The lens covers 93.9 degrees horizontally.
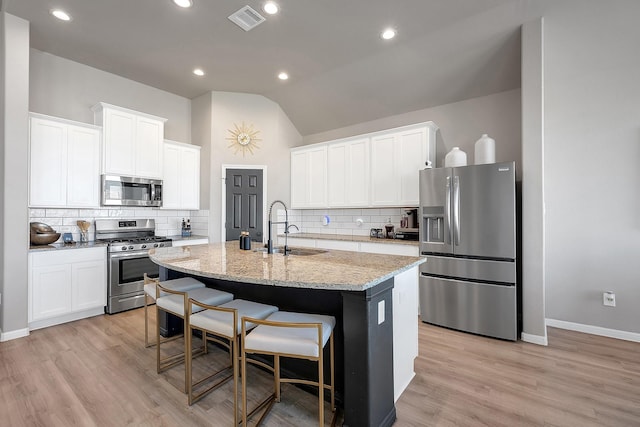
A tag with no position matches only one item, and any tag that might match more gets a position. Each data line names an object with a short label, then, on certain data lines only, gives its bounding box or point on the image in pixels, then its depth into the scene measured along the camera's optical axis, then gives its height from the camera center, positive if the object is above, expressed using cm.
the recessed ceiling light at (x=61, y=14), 306 +209
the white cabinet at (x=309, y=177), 508 +67
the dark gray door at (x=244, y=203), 507 +21
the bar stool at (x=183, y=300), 206 -62
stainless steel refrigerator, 303 -36
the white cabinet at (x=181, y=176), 476 +65
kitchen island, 162 -55
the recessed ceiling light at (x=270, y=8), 292 +207
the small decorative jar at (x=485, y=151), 329 +71
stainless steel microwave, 399 +34
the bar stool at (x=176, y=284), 246 -58
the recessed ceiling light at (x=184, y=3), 288 +207
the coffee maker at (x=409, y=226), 413 -16
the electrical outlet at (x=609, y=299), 309 -87
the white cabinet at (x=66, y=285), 325 -81
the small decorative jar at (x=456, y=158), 350 +67
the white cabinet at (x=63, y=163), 342 +64
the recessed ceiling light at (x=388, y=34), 334 +207
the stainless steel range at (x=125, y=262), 378 -60
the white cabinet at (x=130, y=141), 398 +105
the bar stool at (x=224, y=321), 175 -65
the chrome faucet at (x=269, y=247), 269 -29
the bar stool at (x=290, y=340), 154 -66
